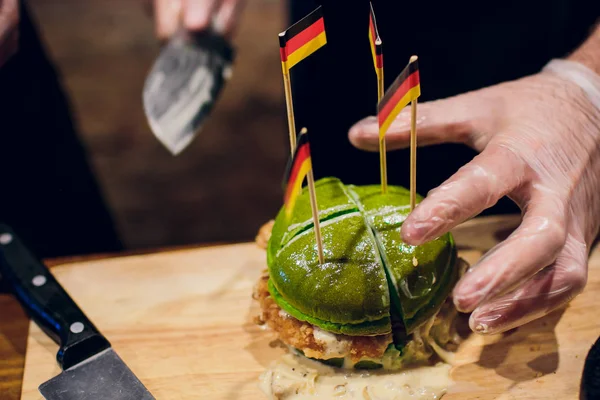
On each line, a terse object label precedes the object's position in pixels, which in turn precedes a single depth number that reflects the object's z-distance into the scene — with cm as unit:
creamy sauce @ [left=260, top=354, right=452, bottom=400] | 48
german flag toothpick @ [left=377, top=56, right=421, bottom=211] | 42
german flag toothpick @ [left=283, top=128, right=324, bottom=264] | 41
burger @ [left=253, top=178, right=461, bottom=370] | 47
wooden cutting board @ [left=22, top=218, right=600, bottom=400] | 49
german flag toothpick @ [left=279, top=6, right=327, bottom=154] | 43
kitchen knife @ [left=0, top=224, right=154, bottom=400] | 48
